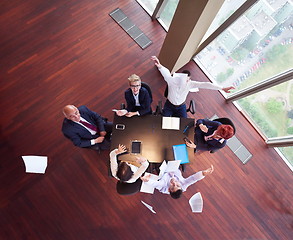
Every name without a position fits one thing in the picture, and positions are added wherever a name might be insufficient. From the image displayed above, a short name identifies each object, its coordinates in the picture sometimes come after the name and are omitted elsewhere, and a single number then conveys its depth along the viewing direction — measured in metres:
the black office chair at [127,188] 2.60
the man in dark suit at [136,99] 2.76
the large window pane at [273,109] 3.45
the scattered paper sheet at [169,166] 2.71
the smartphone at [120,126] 2.86
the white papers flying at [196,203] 3.60
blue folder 2.79
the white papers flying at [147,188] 3.13
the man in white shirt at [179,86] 3.09
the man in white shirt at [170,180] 2.72
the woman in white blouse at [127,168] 2.39
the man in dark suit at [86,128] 2.63
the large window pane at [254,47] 2.84
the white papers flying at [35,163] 3.57
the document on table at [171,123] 2.90
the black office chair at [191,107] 3.26
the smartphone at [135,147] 2.76
